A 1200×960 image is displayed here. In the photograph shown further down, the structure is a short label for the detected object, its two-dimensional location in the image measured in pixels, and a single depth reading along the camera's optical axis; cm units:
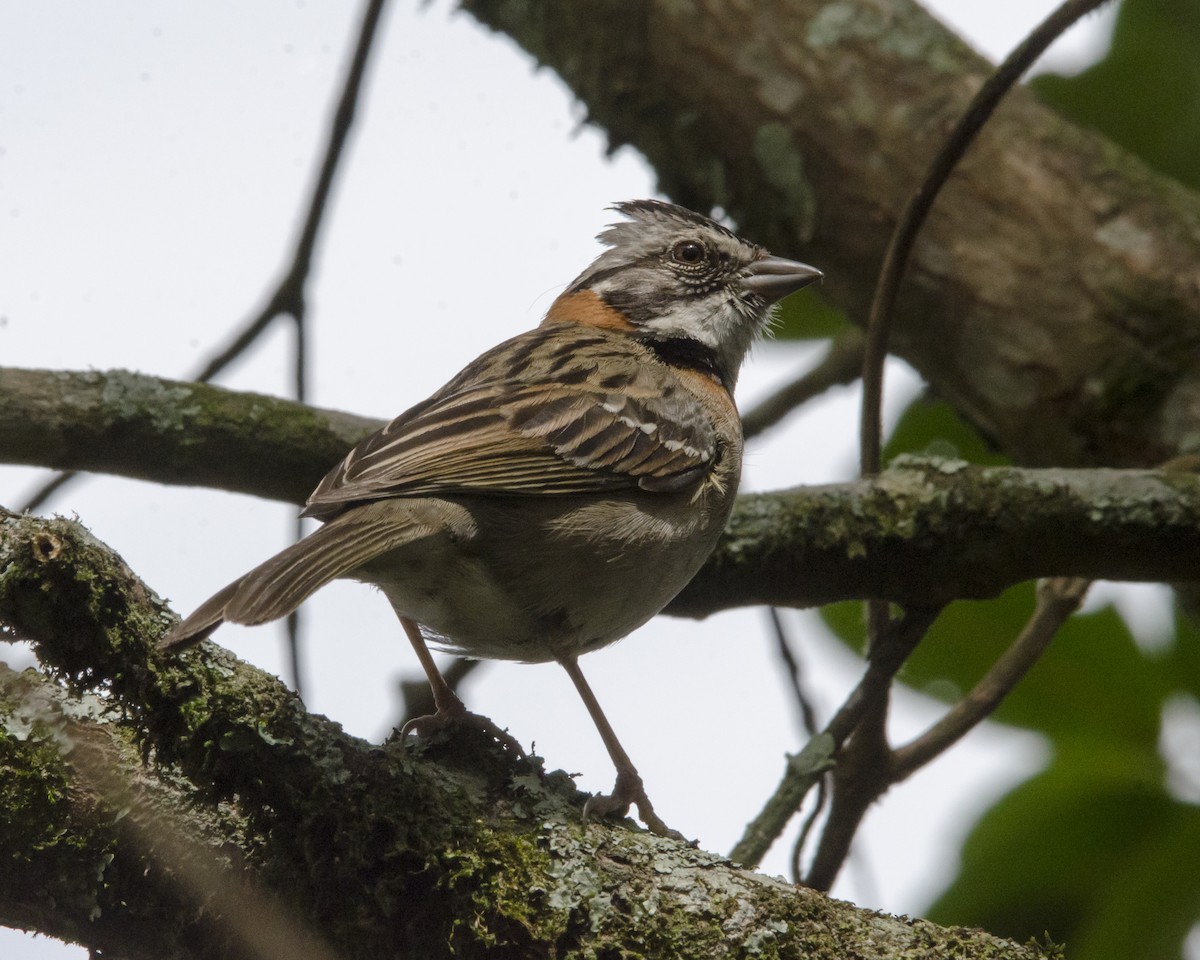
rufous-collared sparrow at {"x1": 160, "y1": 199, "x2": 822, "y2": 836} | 791
